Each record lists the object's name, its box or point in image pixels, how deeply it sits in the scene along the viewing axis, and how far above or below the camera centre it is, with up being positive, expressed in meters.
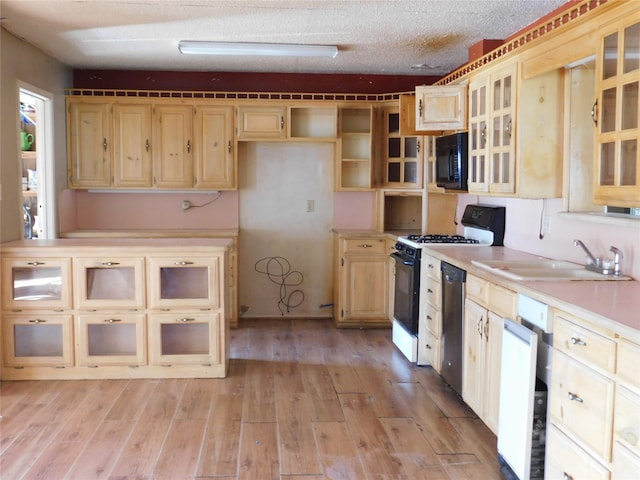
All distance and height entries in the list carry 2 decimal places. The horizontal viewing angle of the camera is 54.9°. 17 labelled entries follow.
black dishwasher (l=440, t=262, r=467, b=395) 3.66 -0.81
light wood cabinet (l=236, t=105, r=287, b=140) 5.76 +0.66
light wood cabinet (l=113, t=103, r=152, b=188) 5.70 +0.43
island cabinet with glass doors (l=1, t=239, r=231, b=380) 4.12 -0.79
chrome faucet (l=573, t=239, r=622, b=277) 2.96 -0.35
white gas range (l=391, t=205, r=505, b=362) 4.45 -0.47
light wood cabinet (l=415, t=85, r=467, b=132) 4.41 +0.62
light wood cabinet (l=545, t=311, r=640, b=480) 1.92 -0.72
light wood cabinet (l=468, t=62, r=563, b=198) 3.51 +0.34
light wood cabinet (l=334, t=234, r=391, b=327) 5.65 -0.81
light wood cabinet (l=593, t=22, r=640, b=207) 2.43 +0.31
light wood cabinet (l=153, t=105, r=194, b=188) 5.73 +0.44
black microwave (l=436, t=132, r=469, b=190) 4.42 +0.23
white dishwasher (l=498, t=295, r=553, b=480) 2.52 -0.82
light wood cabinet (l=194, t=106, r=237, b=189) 5.75 +0.41
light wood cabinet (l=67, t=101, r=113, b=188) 5.66 +0.44
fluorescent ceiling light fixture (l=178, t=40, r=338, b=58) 4.73 +1.11
